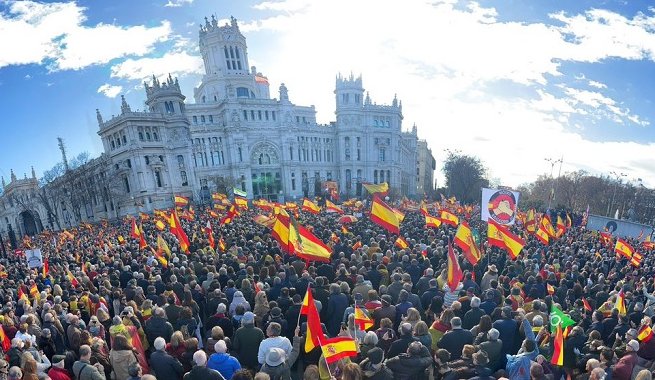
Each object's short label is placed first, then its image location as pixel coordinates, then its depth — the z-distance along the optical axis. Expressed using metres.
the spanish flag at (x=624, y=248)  12.95
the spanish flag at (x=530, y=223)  18.84
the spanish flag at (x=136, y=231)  16.05
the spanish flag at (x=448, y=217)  18.17
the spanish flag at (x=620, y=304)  7.19
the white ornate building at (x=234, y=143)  51.62
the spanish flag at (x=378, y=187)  19.75
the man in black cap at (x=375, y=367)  4.41
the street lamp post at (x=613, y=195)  61.42
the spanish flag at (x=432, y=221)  17.19
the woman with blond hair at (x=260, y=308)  7.10
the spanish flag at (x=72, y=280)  10.56
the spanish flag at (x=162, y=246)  12.79
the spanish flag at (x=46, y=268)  13.00
